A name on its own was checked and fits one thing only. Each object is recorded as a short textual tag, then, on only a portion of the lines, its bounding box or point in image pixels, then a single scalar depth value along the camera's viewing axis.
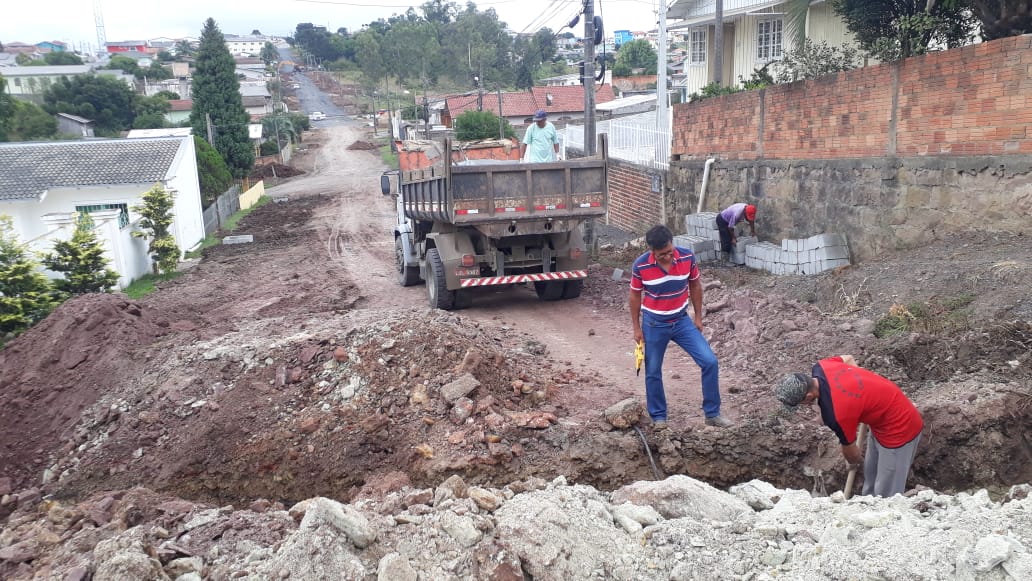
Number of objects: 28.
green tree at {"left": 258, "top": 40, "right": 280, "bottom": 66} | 102.94
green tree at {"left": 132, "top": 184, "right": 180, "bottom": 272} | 15.90
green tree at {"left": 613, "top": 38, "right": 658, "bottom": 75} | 72.19
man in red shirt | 4.12
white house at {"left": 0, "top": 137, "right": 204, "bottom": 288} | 16.14
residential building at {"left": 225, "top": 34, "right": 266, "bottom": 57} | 182.88
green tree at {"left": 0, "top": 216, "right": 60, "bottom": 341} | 10.80
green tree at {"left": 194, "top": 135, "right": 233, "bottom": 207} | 27.77
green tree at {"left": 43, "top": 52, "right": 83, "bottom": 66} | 97.06
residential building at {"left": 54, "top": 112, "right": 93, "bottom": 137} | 50.78
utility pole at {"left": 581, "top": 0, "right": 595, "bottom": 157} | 13.38
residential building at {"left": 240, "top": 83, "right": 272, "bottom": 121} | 69.06
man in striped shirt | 5.47
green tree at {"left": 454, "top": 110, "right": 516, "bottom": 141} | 38.34
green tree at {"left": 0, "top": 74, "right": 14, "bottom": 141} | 47.19
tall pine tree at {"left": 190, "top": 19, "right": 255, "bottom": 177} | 39.69
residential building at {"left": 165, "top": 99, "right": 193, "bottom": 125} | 59.67
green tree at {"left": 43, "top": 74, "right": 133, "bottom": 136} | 53.28
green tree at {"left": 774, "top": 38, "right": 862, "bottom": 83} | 11.87
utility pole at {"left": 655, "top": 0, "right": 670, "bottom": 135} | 16.82
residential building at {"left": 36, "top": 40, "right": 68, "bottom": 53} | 167.75
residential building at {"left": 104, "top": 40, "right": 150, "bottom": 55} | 156.62
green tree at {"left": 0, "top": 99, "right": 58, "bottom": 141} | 48.06
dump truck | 9.66
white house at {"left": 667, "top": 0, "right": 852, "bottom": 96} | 17.16
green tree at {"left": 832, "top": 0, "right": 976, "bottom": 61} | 9.29
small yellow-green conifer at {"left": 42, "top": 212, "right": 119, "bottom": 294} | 12.13
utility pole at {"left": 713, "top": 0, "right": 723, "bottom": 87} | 19.52
